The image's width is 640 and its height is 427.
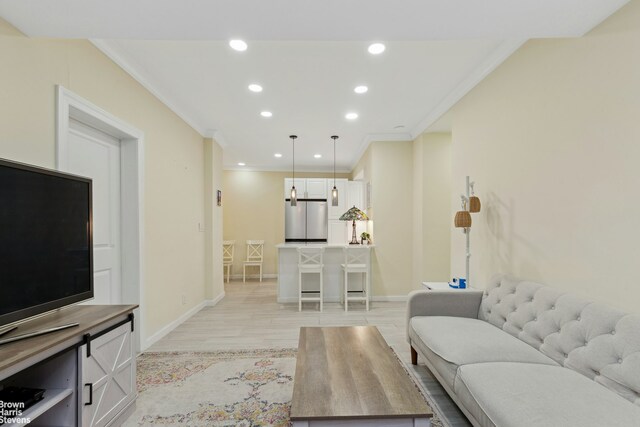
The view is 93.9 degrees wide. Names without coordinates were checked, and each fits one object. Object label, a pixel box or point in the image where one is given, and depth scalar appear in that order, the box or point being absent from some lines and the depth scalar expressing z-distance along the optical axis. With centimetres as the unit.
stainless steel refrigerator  695
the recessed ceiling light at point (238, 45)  245
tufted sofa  125
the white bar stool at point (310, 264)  451
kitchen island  494
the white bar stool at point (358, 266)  452
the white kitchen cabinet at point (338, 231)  630
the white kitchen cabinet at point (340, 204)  635
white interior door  250
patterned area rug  199
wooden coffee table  134
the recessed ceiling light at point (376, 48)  249
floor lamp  276
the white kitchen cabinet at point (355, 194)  615
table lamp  500
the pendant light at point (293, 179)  520
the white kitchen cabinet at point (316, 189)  692
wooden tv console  133
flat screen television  138
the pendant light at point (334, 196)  516
